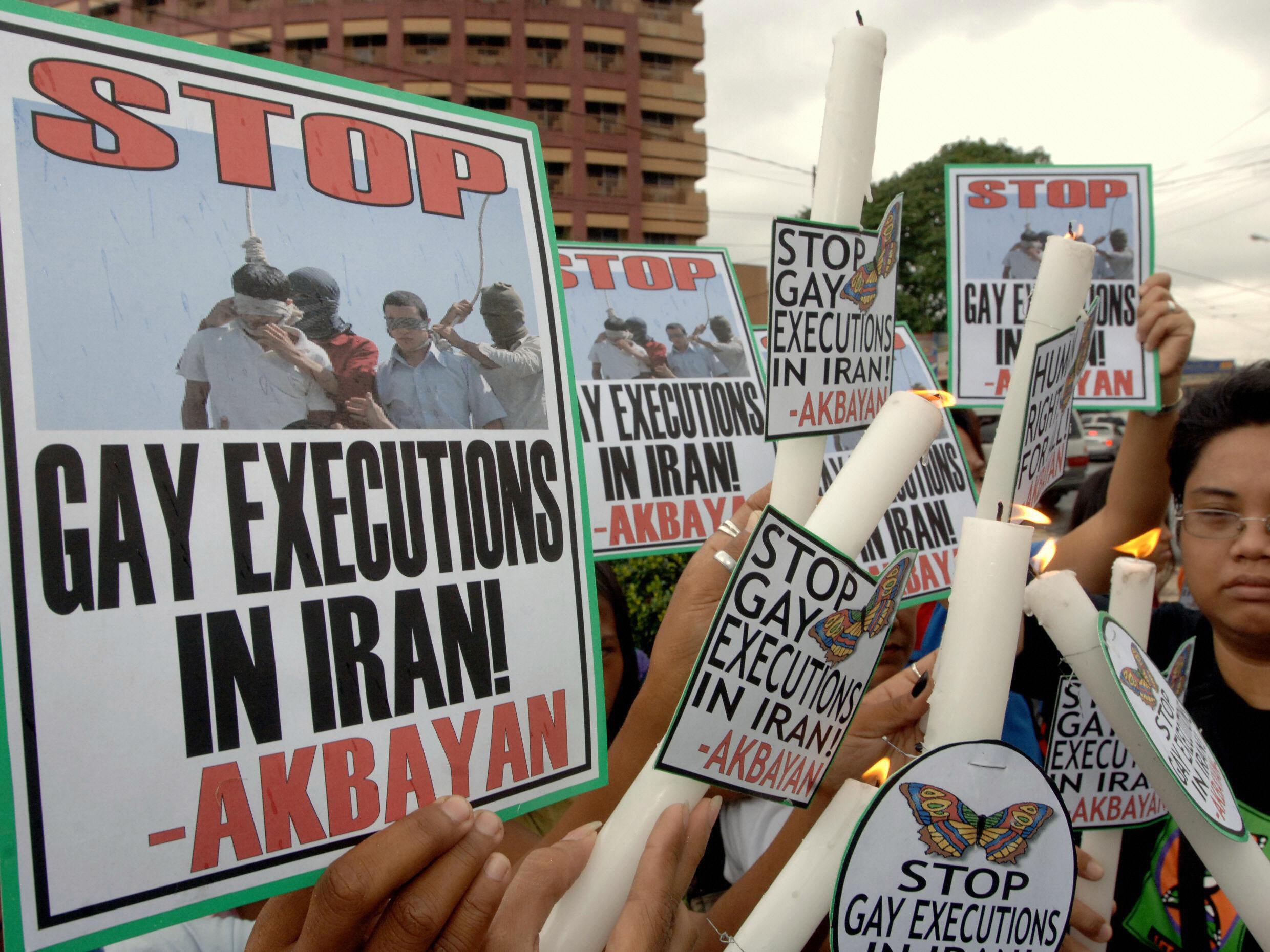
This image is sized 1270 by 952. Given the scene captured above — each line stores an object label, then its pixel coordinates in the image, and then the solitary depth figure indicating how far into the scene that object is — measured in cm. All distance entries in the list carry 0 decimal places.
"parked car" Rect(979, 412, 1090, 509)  1644
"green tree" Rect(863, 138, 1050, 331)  3312
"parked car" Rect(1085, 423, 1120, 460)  2158
